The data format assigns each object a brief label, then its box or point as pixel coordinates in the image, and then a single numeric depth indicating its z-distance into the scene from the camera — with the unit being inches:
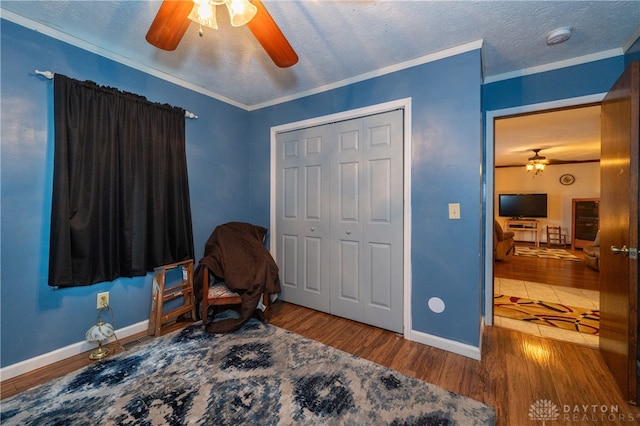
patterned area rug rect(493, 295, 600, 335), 96.9
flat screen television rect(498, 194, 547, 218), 289.1
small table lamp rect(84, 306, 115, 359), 74.0
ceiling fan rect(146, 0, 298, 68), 45.1
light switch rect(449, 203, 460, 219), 79.1
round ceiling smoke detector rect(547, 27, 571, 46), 69.2
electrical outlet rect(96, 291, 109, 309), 80.2
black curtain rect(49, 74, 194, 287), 71.5
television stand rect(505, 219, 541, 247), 295.9
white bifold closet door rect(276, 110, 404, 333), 91.1
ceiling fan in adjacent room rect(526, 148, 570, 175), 231.6
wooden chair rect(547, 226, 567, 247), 281.7
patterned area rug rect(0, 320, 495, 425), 54.2
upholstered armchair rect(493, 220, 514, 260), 191.8
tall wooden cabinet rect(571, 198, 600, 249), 258.1
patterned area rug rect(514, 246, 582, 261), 223.8
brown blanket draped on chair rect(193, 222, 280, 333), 88.7
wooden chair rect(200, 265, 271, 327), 87.3
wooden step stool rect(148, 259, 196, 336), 86.5
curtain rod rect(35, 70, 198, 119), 69.0
